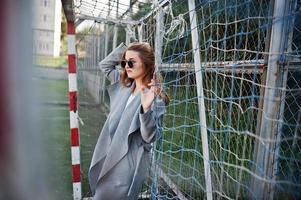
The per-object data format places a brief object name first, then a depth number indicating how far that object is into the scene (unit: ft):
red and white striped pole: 9.37
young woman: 6.31
